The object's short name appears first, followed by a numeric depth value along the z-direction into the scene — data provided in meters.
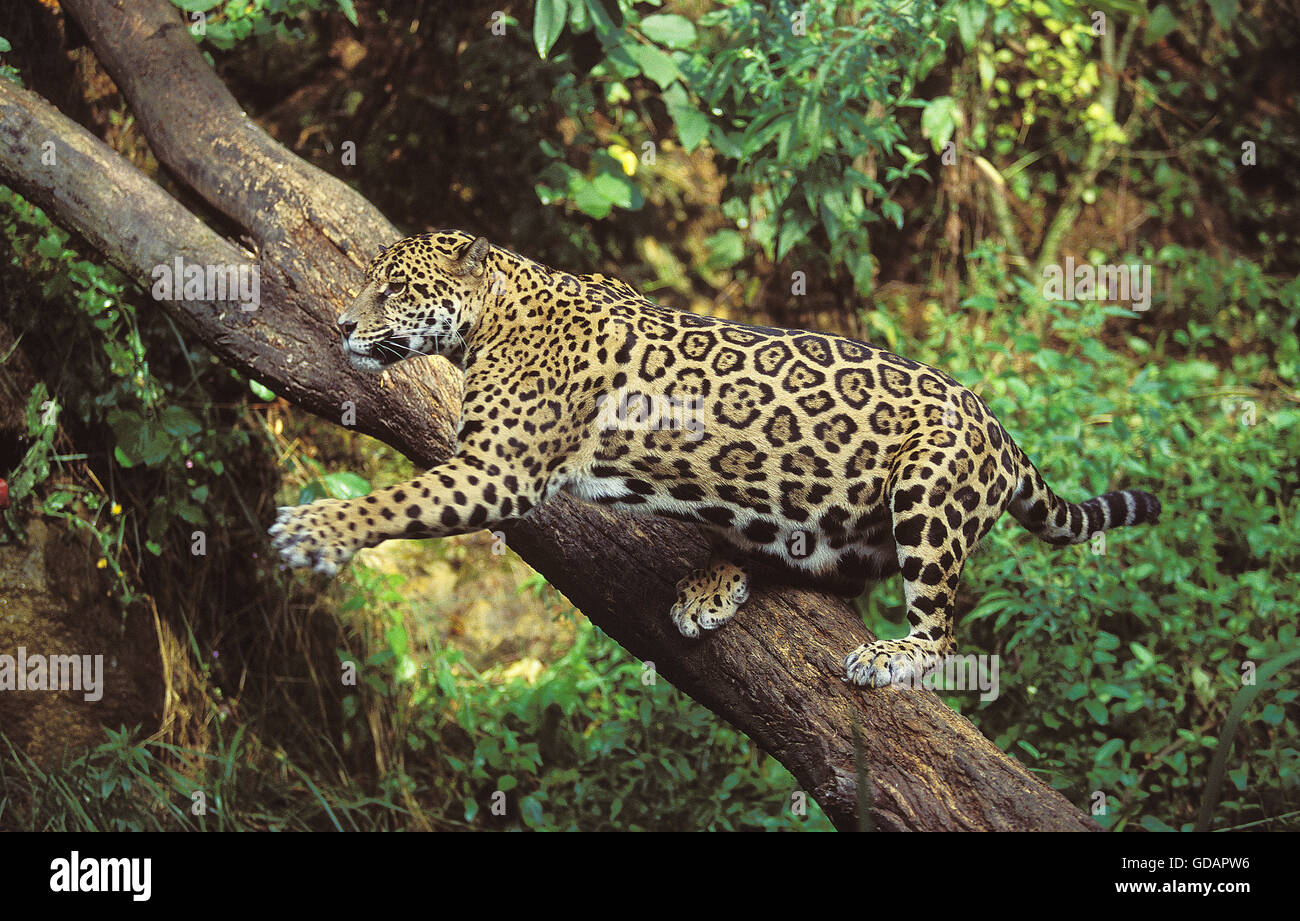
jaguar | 4.96
